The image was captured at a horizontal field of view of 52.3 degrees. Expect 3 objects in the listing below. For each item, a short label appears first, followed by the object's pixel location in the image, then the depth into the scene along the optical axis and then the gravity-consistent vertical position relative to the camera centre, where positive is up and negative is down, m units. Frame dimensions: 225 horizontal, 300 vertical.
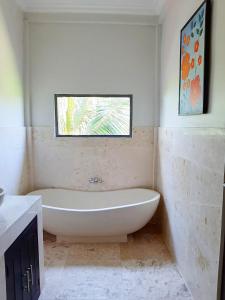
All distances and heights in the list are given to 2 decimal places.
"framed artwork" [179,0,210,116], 1.54 +0.51
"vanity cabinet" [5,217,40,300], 1.34 -0.89
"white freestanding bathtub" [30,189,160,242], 2.38 -0.97
